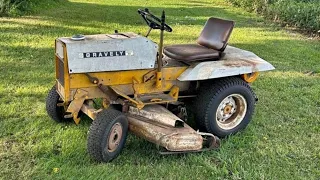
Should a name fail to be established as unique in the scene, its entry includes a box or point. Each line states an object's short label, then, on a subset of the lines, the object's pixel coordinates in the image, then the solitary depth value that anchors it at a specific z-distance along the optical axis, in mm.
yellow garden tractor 3430
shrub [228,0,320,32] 9867
